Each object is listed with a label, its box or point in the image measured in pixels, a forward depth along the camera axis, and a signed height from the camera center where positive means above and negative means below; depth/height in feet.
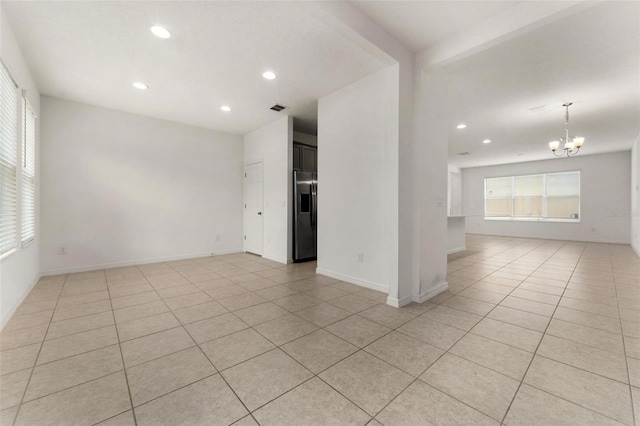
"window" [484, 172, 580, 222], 28.09 +1.50
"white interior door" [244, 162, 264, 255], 18.81 +0.23
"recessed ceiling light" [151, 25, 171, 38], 8.30 +5.81
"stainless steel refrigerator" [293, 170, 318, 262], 16.62 -0.29
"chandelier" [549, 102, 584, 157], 14.48 +4.40
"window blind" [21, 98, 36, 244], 10.50 +1.63
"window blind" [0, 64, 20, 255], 7.97 +1.71
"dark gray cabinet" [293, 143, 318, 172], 18.02 +3.80
